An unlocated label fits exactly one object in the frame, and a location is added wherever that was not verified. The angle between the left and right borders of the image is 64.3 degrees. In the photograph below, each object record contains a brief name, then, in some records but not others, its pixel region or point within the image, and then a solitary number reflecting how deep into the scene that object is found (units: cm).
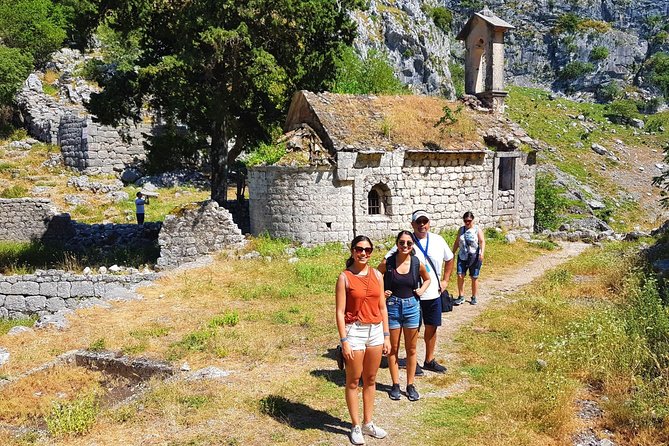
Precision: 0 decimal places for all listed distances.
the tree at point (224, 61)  1598
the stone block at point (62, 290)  1341
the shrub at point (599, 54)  8275
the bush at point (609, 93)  7188
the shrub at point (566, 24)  8900
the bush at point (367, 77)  3528
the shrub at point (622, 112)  5600
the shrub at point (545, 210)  2305
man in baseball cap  668
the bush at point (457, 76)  7545
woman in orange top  532
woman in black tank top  611
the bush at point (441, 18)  8331
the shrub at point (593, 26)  9012
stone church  1588
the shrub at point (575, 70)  8019
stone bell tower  1961
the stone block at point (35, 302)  1336
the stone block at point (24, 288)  1337
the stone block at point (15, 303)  1339
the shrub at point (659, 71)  6750
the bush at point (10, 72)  2903
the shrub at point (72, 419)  585
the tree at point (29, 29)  3272
